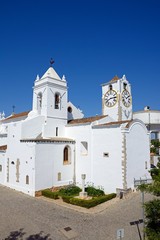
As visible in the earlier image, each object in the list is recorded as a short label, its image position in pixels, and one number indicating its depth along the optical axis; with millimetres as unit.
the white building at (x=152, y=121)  34688
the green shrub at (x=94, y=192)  21253
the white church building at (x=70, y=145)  21984
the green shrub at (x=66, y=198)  19466
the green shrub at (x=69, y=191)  21844
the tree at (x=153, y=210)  9742
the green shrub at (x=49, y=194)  20578
